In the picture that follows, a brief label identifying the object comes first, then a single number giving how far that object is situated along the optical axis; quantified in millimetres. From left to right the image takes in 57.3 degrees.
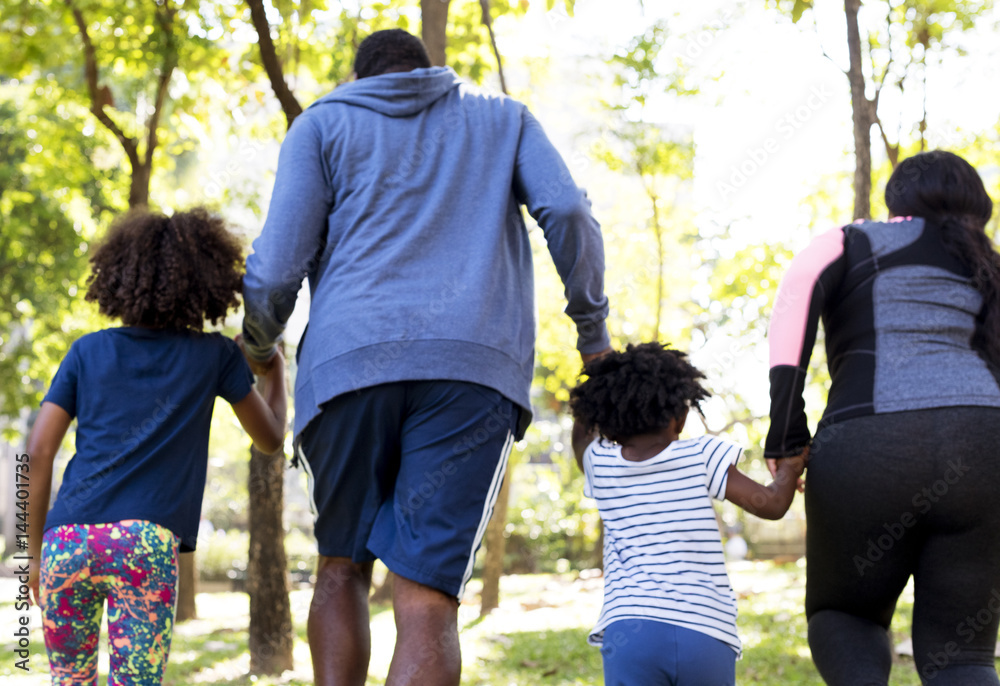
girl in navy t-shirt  2334
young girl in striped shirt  2379
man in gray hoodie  2113
